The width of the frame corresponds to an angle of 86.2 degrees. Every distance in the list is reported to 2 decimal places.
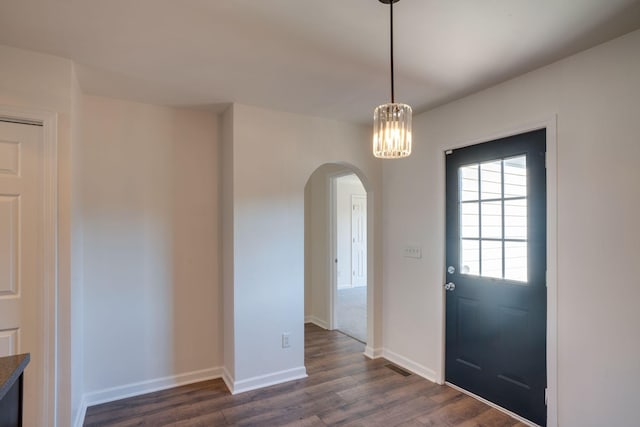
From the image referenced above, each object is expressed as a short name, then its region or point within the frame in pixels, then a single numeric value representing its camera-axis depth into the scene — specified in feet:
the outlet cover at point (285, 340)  10.30
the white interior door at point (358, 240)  25.36
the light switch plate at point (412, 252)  10.70
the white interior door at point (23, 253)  6.57
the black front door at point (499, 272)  7.82
